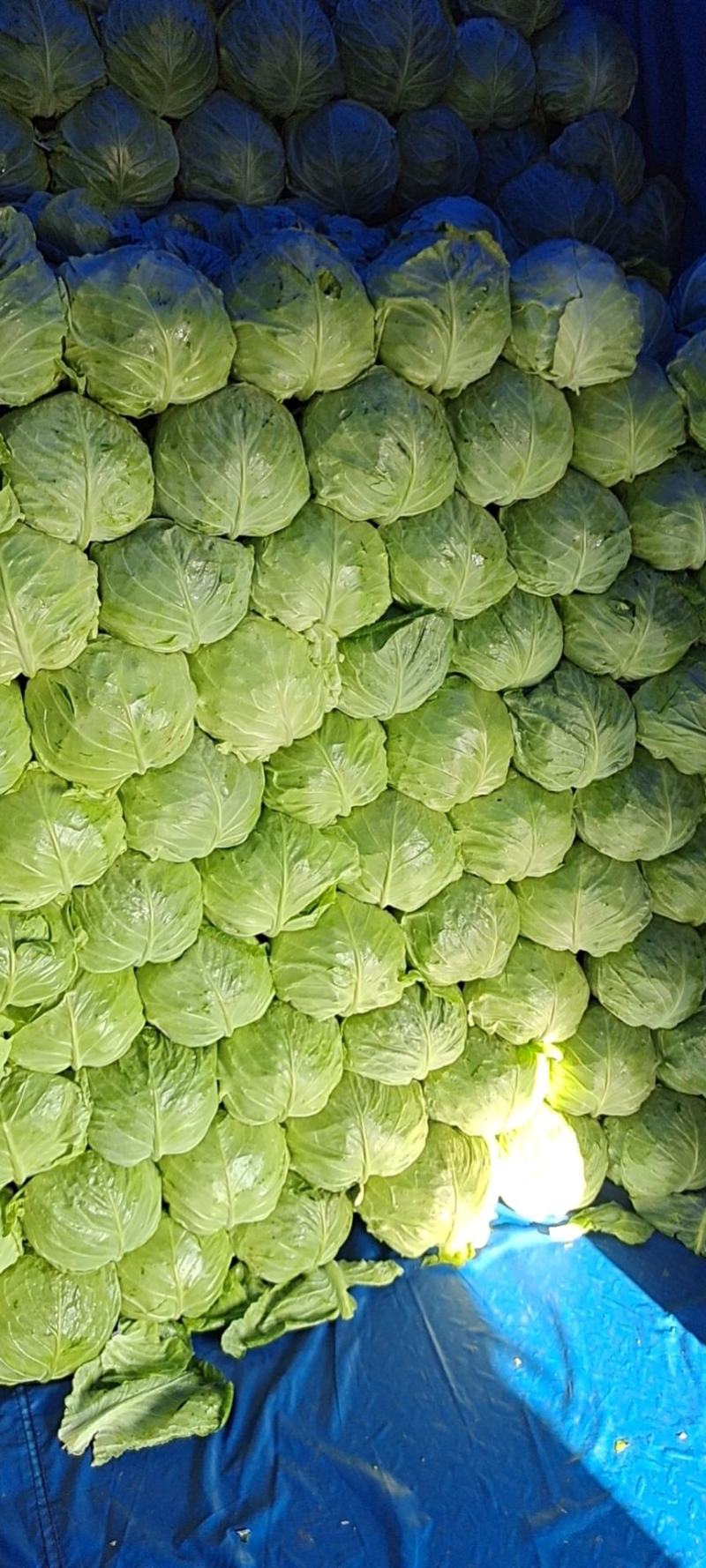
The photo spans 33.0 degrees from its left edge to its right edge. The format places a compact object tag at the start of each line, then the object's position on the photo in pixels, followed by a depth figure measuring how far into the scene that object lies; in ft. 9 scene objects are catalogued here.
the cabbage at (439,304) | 8.48
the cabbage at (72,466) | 7.80
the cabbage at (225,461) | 8.22
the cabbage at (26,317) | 7.58
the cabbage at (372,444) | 8.59
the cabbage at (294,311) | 8.17
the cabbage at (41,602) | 7.88
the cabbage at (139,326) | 7.80
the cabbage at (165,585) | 8.23
